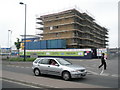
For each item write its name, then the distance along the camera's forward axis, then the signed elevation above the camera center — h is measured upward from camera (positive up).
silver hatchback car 10.96 -1.29
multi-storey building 66.69 +9.42
